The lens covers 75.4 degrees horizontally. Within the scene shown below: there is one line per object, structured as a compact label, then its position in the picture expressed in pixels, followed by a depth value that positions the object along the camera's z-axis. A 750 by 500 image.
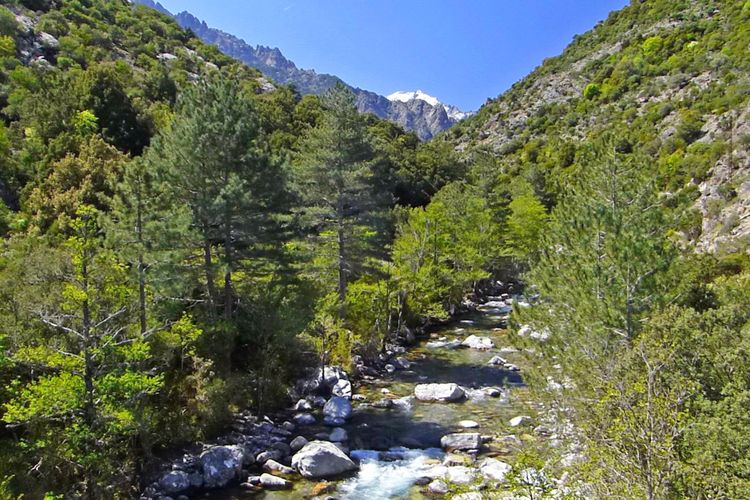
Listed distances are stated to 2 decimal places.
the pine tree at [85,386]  10.59
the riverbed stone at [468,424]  18.81
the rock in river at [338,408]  19.59
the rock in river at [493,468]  14.10
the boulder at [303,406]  20.19
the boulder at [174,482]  13.67
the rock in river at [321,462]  15.05
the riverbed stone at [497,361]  27.03
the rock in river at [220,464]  14.27
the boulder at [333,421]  19.12
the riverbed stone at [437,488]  13.99
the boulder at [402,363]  26.73
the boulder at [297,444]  16.62
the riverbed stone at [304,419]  19.02
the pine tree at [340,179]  28.67
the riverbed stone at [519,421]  17.47
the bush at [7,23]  48.66
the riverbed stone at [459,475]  13.99
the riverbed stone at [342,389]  21.80
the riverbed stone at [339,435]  17.70
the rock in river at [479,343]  30.26
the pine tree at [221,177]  18.80
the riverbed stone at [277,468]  15.21
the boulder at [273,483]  14.34
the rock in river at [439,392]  21.94
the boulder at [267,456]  15.75
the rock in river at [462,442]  16.81
